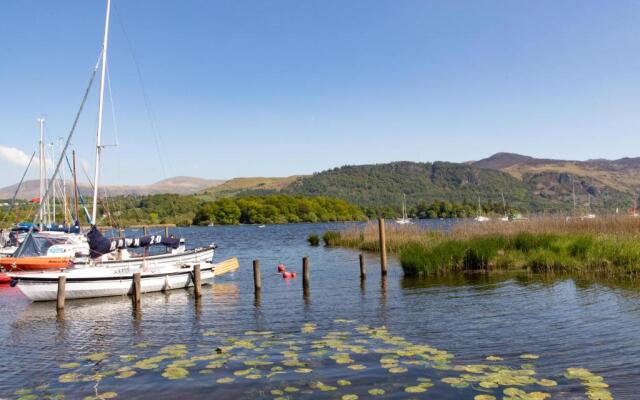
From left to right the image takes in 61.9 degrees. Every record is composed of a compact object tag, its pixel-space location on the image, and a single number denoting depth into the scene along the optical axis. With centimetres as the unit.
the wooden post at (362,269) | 2842
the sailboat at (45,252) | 3269
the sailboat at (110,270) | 2380
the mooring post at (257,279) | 2559
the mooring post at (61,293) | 2205
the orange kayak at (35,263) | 3256
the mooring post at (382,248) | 2904
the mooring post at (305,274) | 2603
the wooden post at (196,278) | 2530
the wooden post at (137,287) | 2348
